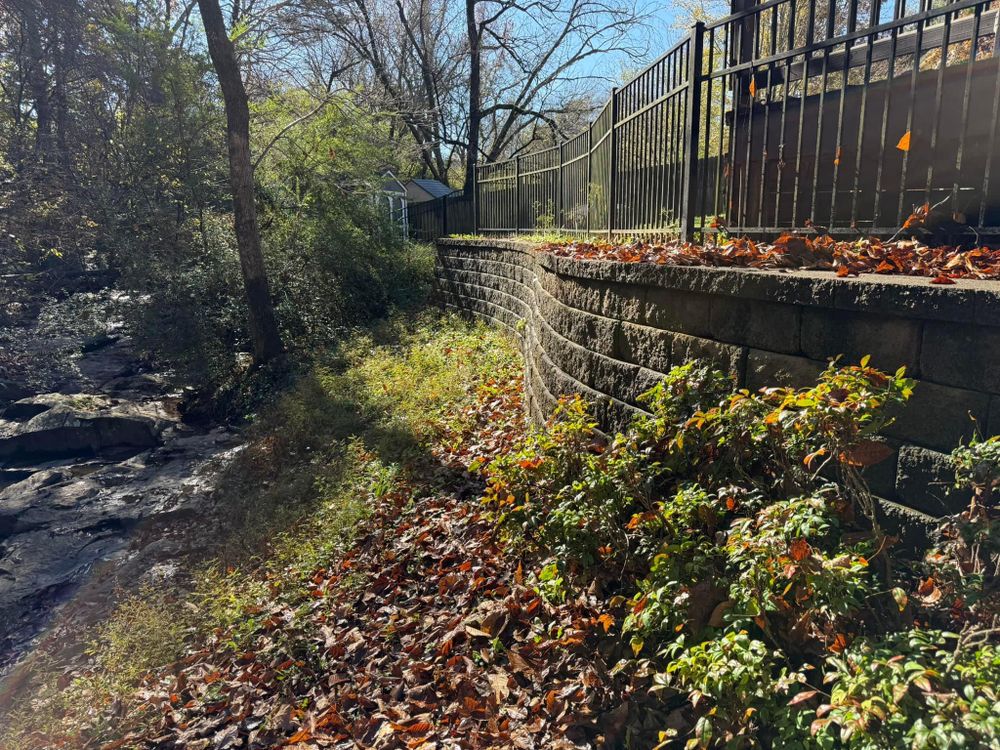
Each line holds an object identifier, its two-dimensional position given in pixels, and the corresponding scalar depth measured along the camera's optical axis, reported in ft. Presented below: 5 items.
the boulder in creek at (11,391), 40.92
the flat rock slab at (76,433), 35.01
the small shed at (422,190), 84.79
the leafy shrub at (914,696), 5.79
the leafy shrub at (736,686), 7.42
